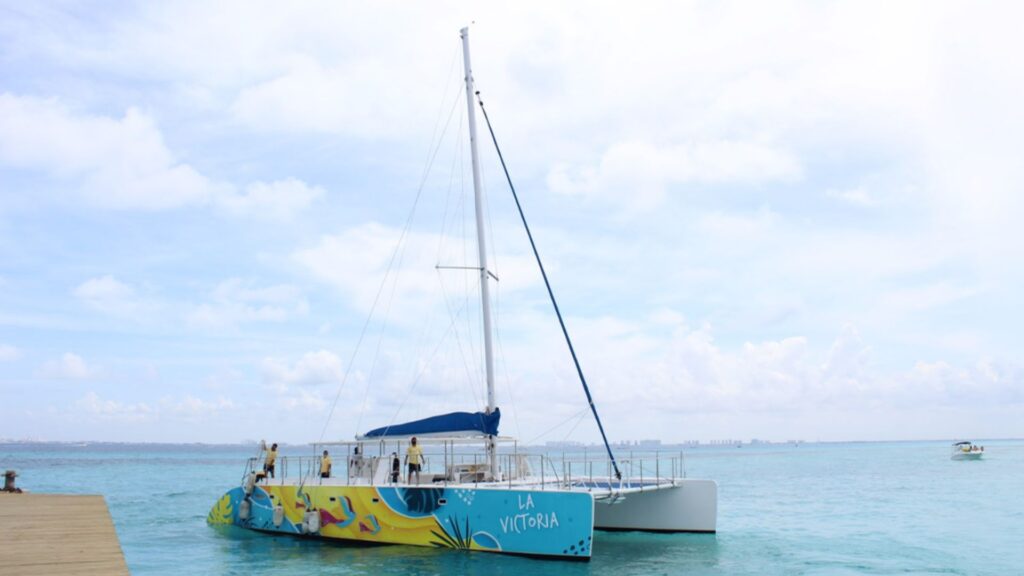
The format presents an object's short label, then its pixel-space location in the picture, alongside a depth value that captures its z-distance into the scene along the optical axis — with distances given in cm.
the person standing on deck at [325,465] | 1839
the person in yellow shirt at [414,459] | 1661
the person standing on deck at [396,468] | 1695
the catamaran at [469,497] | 1443
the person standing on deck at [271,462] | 1989
